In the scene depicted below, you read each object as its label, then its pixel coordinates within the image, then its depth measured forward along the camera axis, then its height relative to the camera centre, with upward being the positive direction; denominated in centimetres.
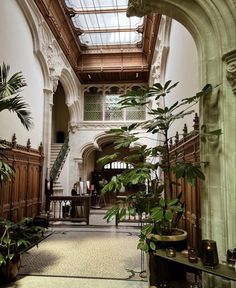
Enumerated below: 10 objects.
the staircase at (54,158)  947 +68
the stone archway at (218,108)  241 +64
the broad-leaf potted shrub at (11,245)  336 -91
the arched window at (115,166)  1577 +51
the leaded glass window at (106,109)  1283 +321
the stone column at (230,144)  237 +29
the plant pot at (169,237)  262 -62
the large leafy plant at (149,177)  249 -1
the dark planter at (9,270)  345 -127
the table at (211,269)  203 -76
